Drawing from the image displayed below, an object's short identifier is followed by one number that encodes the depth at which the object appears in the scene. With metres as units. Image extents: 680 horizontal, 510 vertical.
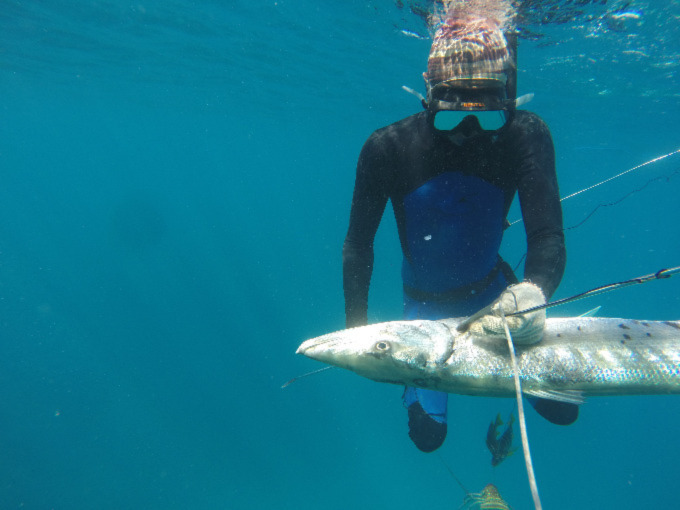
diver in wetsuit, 2.44
